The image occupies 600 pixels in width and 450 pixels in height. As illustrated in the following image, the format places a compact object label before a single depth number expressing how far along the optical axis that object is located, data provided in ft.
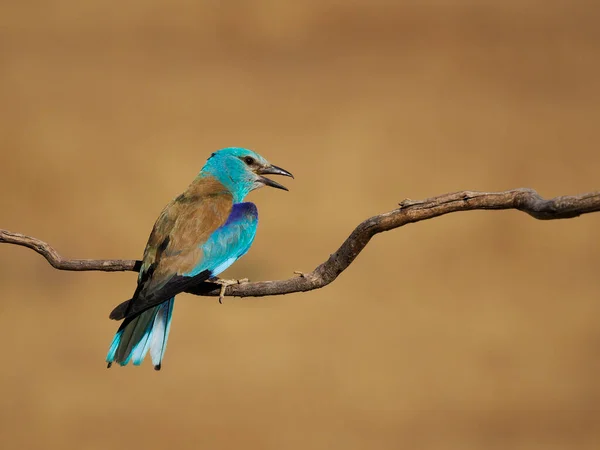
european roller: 28.94
